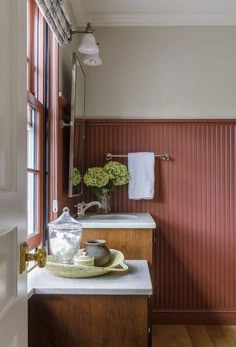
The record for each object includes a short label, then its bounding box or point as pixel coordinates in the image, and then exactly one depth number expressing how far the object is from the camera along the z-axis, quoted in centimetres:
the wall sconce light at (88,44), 259
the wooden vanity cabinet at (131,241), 255
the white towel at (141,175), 319
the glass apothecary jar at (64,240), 198
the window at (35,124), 209
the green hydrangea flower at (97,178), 301
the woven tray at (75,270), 180
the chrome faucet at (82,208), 292
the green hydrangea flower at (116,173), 309
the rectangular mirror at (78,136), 259
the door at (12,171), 90
